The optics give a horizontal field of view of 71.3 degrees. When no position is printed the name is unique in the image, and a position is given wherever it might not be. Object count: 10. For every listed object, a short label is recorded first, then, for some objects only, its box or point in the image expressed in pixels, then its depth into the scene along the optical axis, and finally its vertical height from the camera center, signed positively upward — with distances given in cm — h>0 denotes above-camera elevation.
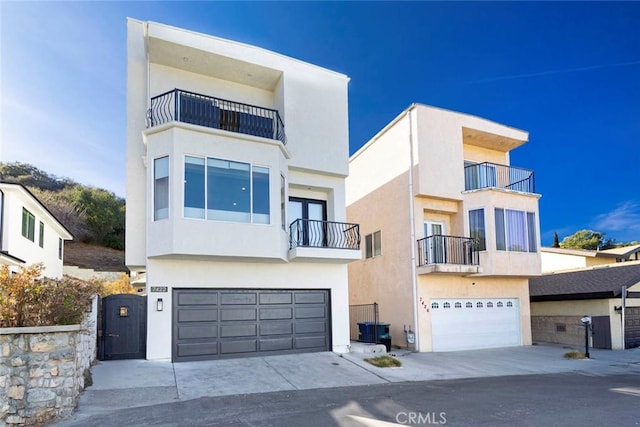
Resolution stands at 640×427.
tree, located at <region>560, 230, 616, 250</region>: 4228 +186
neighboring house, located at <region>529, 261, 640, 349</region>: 1761 -193
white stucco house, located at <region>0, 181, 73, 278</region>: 1708 +183
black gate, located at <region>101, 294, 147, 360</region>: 1177 -153
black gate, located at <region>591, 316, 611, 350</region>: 1755 -283
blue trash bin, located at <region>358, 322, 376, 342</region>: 1595 -242
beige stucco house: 1672 +112
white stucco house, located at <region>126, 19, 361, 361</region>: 1203 +204
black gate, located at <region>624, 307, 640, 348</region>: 1783 -273
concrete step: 1427 -268
